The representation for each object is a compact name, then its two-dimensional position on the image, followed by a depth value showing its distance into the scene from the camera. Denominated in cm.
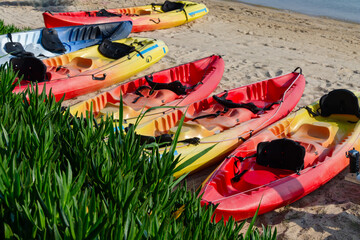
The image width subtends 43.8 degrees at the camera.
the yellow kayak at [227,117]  474
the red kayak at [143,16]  952
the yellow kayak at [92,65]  638
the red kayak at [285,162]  399
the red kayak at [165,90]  563
